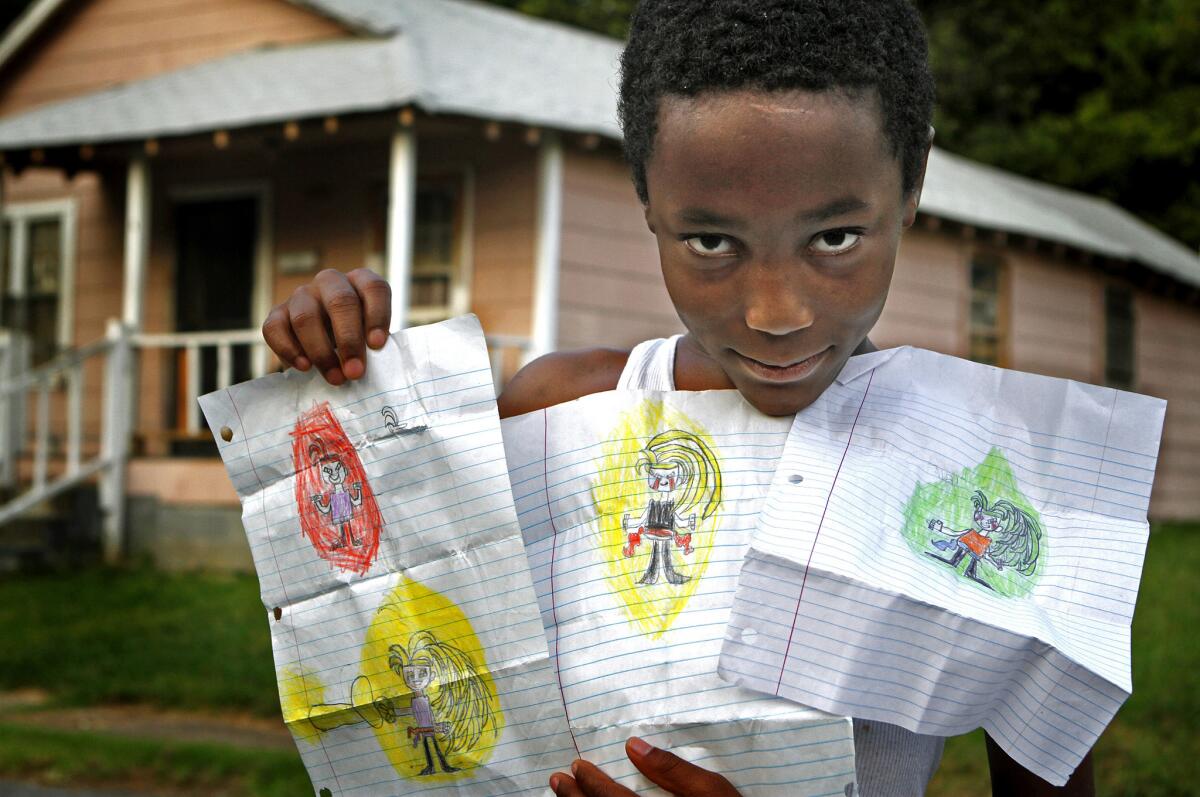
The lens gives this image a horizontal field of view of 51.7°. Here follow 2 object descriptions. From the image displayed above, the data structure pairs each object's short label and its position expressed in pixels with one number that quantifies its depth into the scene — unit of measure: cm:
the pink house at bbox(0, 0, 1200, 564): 938
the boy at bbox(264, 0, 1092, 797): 117
